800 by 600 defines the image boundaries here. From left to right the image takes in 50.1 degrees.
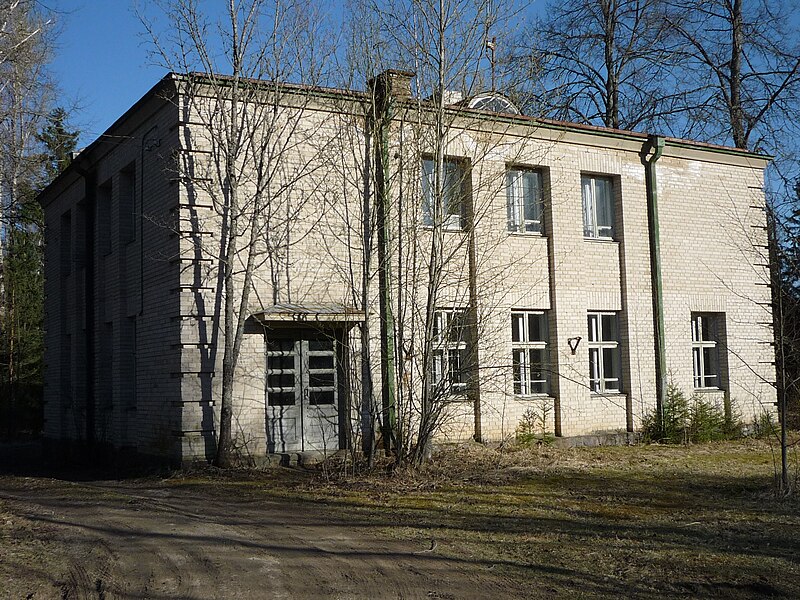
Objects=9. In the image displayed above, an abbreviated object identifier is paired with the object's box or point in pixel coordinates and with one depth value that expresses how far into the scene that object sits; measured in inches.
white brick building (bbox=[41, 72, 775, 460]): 563.5
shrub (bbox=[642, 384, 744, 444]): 708.0
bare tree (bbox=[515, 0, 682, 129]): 1138.7
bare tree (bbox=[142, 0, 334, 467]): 557.6
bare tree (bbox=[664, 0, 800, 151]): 1091.3
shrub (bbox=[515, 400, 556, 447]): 650.2
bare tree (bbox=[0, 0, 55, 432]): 1151.6
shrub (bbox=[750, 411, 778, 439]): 756.0
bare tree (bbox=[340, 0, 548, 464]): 525.3
